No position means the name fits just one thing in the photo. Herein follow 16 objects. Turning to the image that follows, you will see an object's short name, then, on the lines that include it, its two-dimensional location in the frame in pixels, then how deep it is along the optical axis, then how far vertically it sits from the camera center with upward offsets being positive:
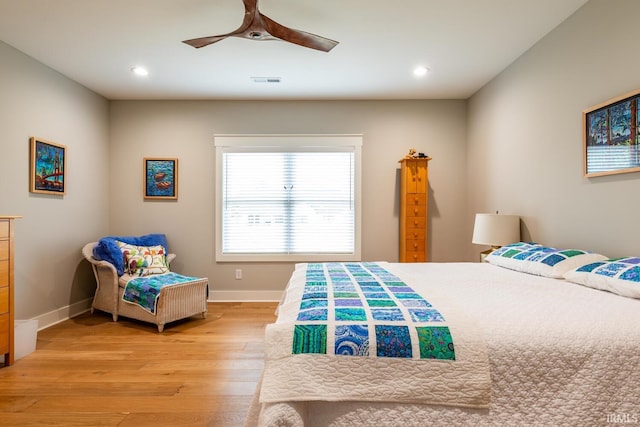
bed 1.17 -0.57
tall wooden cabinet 4.22 +0.03
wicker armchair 3.38 -0.90
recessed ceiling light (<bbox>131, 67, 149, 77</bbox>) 3.54 +1.44
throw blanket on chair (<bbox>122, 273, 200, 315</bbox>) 3.37 -0.76
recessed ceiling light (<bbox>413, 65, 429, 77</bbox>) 3.53 +1.45
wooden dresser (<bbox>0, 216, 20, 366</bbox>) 2.46 -0.55
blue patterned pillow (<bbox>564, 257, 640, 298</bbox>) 1.67 -0.33
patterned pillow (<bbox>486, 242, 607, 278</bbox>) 2.18 -0.32
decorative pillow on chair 3.77 -0.53
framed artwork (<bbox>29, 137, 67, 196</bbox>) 3.31 +0.44
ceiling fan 2.24 +1.22
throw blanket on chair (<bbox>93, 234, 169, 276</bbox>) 3.66 -0.43
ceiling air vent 3.82 +1.45
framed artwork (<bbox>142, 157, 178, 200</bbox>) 4.51 +0.43
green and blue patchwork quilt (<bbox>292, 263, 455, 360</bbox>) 1.22 -0.42
